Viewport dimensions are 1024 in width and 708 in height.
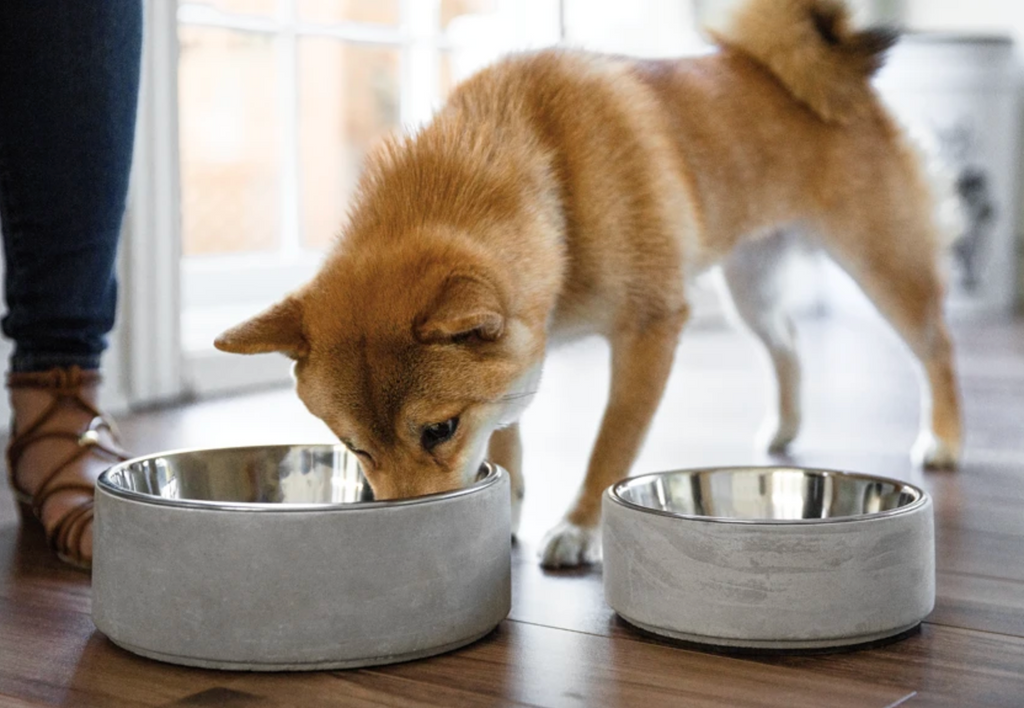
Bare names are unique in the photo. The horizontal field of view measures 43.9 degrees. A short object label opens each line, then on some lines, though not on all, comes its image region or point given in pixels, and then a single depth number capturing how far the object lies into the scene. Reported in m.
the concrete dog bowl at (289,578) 1.01
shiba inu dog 1.27
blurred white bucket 4.56
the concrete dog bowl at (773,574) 1.06
